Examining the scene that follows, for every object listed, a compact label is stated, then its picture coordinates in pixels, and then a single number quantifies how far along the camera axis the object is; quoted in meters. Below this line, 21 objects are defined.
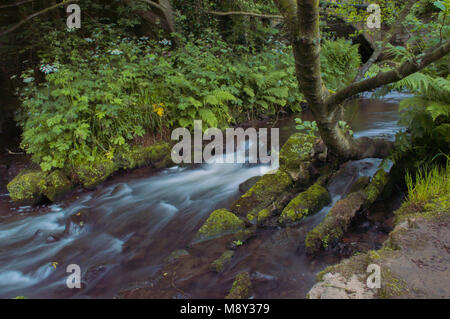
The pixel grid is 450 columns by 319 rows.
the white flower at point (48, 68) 6.26
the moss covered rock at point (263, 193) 4.38
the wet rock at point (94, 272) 3.65
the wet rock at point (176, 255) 3.71
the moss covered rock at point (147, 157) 6.49
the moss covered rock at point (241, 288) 2.90
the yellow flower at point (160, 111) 6.89
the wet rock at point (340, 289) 2.07
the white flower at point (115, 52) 6.94
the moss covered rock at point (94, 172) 6.01
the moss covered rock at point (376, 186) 4.07
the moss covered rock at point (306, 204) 4.06
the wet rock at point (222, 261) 3.42
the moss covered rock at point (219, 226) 4.04
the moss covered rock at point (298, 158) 4.70
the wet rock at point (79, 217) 4.99
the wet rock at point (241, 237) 3.76
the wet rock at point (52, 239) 4.61
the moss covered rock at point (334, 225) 3.46
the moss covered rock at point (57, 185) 5.71
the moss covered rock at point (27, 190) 5.65
